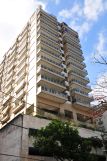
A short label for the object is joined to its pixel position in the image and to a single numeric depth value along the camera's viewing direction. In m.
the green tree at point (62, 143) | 9.95
